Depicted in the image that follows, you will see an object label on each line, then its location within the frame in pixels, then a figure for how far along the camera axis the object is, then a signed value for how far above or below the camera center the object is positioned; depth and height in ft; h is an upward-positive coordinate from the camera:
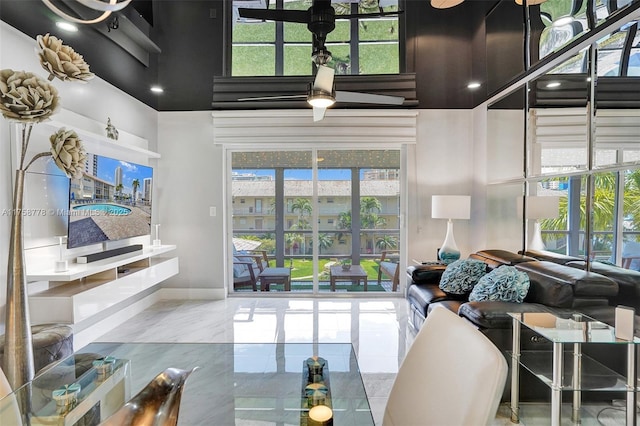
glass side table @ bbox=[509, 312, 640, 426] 5.64 -2.79
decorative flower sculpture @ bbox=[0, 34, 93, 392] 4.33 +0.79
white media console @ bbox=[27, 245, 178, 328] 8.38 -2.10
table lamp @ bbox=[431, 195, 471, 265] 13.47 -0.01
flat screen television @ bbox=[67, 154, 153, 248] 9.79 +0.21
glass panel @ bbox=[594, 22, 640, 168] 7.32 +2.34
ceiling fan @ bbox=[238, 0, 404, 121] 7.58 +3.97
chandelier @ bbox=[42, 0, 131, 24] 2.87 +1.72
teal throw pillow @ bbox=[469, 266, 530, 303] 7.76 -1.67
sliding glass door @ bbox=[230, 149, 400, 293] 15.93 -0.03
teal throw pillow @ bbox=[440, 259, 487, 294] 9.77 -1.82
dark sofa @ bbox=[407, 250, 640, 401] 7.15 -1.95
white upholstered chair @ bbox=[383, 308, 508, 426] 2.83 -1.52
